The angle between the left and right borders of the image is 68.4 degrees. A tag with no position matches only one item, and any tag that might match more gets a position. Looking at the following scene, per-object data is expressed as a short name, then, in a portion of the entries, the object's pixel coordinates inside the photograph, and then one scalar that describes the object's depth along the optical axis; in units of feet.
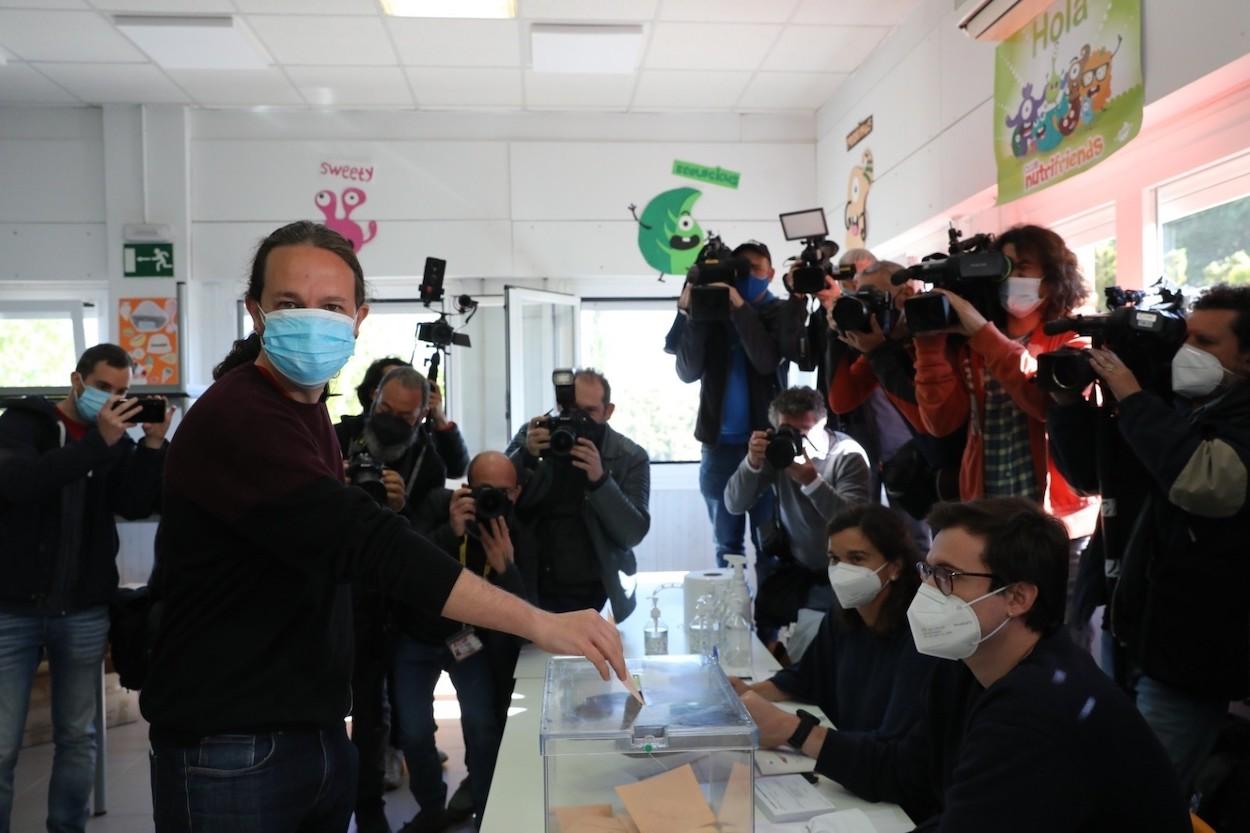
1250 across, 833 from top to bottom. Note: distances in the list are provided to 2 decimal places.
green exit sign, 18.57
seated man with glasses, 3.95
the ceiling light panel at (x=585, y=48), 15.12
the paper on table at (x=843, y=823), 4.69
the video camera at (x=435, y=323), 12.03
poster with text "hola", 9.33
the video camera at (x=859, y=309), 8.36
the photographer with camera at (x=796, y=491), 9.97
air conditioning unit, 10.66
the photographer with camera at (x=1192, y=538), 5.85
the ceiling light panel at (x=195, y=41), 14.62
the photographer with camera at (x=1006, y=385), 7.54
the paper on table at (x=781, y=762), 5.44
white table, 4.89
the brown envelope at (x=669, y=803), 4.31
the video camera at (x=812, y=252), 9.68
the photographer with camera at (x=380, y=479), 8.91
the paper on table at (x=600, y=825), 4.37
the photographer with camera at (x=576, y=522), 9.95
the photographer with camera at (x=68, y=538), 8.28
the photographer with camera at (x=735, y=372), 11.20
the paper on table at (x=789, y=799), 4.88
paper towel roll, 8.11
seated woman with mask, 6.38
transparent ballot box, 4.38
